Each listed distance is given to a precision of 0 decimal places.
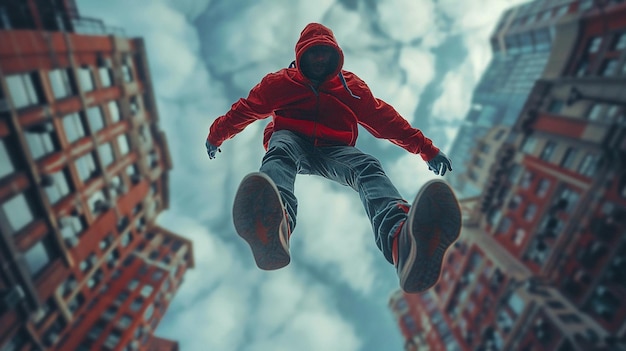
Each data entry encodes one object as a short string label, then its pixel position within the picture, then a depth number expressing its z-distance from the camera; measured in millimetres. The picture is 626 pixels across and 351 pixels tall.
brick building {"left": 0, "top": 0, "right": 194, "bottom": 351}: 16547
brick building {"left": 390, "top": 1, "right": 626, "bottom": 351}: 26062
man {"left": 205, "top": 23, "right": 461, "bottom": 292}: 3135
